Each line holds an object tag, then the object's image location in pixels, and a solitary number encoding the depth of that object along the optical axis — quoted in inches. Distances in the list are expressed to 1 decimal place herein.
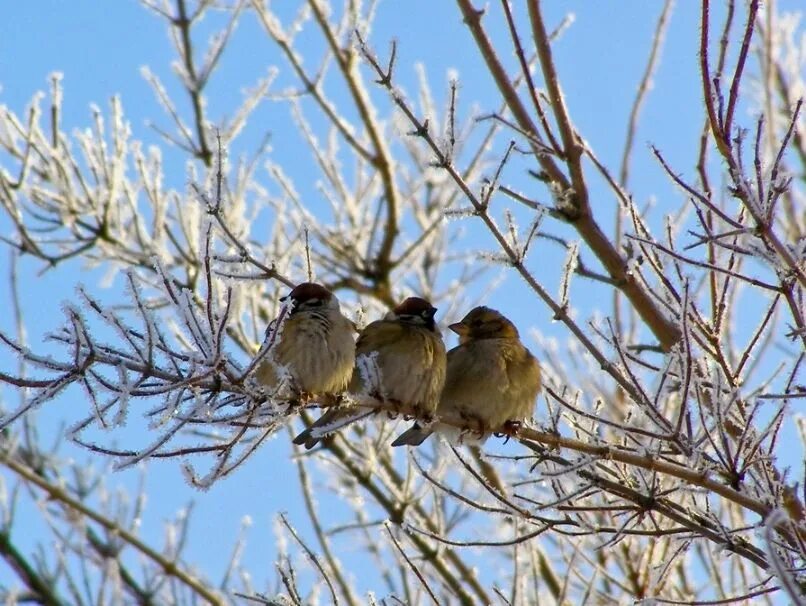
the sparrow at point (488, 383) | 414.6
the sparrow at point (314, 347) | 360.5
